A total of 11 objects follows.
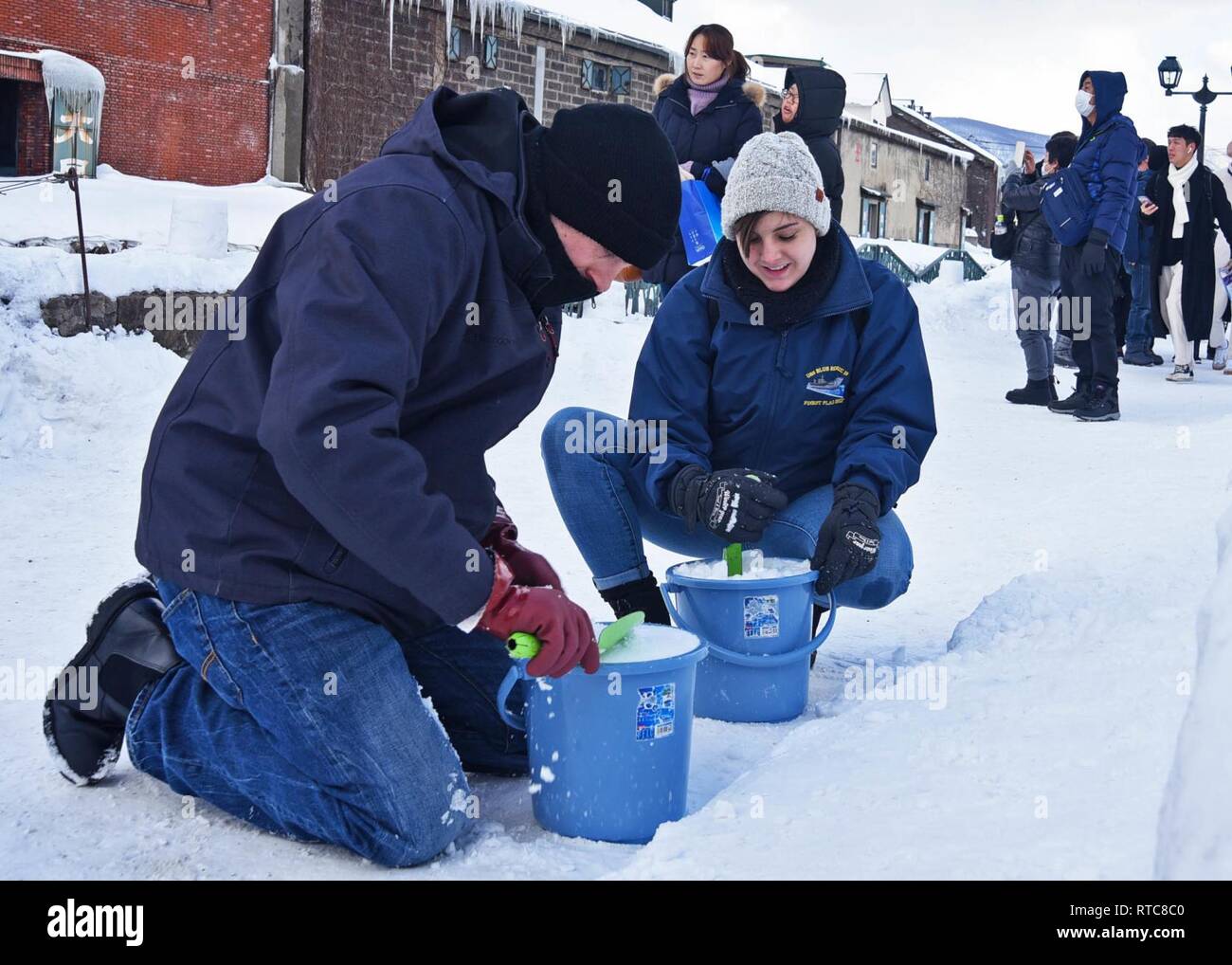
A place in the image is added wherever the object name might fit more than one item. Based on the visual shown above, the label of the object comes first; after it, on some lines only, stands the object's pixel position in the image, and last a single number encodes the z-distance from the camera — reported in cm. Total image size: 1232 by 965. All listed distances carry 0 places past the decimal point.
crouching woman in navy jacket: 283
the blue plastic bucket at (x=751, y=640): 261
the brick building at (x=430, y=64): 1497
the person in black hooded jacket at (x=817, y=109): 596
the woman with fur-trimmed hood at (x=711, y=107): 579
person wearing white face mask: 660
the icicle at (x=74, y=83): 1263
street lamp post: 1333
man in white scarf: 960
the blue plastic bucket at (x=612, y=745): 210
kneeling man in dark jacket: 179
